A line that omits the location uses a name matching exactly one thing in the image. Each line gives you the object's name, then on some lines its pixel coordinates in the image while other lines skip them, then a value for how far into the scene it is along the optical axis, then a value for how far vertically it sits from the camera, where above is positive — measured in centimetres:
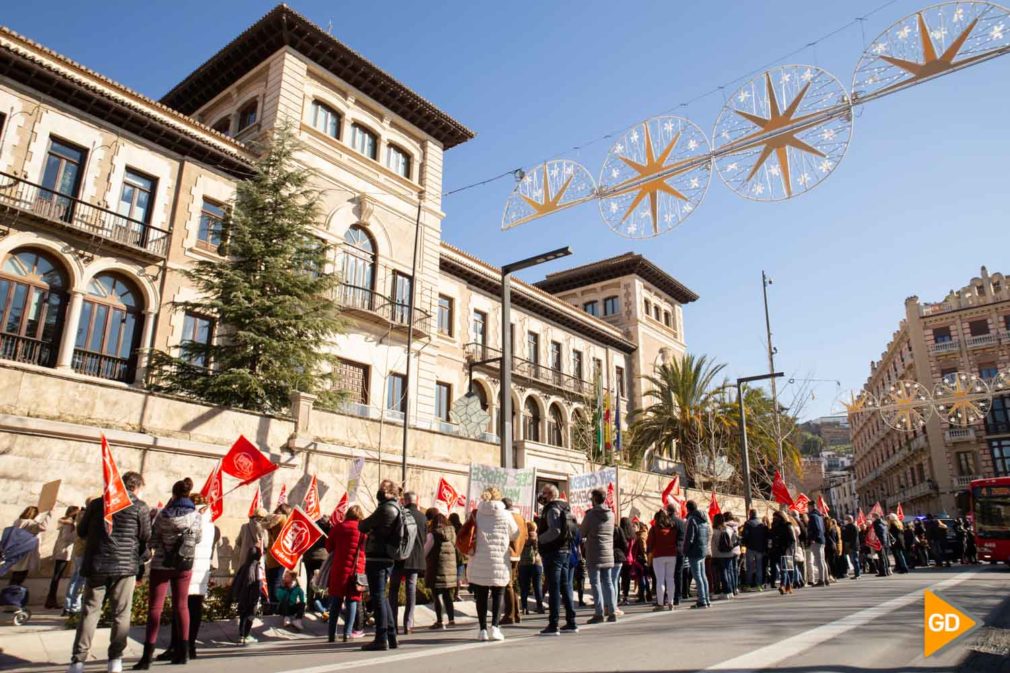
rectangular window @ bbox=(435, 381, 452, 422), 2975 +586
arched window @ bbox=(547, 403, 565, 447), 3710 +582
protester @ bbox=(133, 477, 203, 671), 680 -29
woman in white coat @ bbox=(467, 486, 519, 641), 803 -28
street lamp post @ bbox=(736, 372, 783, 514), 2364 +389
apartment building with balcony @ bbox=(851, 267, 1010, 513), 5031 +1302
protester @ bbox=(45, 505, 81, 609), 1041 -27
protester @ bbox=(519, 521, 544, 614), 1132 -55
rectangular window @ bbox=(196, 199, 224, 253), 2166 +961
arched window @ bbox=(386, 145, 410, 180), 2721 +1478
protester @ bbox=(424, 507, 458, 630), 977 -42
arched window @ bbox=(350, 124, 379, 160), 2580 +1475
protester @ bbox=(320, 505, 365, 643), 852 -46
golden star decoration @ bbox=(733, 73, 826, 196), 889 +531
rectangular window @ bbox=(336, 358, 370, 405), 2311 +521
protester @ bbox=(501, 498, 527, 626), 991 -76
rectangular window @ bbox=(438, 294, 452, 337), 3147 +999
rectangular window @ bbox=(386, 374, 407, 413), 2492 +514
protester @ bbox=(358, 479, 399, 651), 760 -25
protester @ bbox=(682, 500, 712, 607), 1160 -11
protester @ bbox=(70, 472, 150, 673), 623 -30
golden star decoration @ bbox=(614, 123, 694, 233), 1023 +534
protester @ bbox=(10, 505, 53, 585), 974 +0
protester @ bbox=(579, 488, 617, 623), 968 -20
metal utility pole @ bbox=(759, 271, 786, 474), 3108 +864
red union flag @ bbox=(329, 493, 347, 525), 1230 +38
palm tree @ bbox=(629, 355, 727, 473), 3559 +653
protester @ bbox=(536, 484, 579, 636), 849 -25
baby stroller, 912 -39
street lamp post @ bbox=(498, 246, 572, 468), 1438 +359
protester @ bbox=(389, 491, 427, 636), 836 -39
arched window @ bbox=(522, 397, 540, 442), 3559 +592
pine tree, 1680 +570
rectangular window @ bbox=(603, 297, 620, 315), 4626 +1532
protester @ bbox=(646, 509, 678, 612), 1113 -30
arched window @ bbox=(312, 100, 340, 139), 2450 +1473
